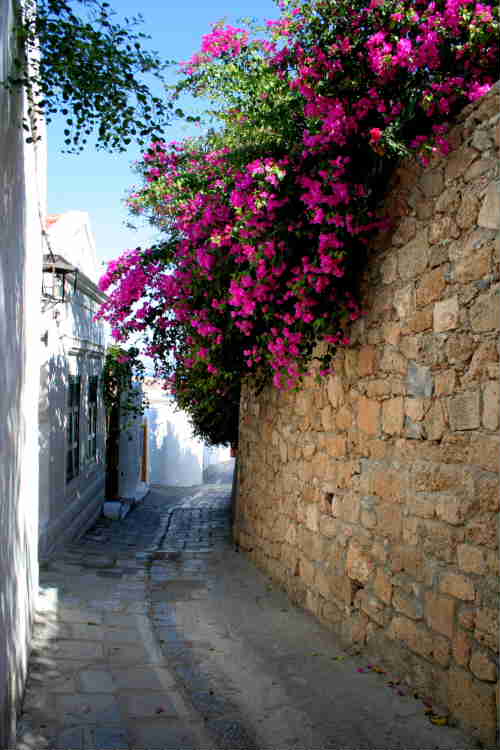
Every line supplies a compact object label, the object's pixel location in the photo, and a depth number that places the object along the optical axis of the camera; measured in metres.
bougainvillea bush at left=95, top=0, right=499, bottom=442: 4.03
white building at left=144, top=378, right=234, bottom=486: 21.19
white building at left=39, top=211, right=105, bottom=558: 7.71
